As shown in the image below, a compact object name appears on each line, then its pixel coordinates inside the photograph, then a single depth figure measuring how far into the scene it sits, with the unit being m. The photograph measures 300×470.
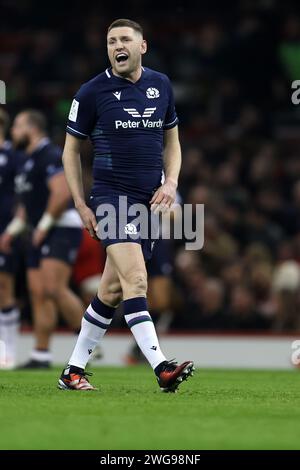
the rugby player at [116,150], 8.01
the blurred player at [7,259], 12.84
